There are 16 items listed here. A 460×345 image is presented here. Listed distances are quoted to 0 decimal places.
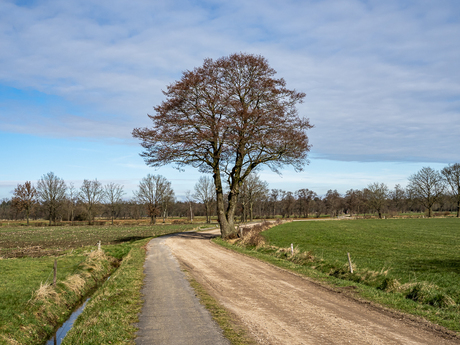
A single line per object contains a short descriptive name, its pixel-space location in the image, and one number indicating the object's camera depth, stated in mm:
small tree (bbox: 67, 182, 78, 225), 101612
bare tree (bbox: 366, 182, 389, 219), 92875
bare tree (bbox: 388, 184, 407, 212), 143450
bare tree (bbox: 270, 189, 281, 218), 135375
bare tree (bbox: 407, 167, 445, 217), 95812
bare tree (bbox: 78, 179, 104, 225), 92131
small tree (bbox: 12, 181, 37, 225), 83688
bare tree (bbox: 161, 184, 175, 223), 92638
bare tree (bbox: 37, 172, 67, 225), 88312
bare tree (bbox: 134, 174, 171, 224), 89062
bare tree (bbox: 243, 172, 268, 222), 82975
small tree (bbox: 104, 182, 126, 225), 96938
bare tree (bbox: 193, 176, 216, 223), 94688
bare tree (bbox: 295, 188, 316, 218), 126825
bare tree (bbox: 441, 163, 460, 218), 92125
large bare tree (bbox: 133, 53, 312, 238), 30641
